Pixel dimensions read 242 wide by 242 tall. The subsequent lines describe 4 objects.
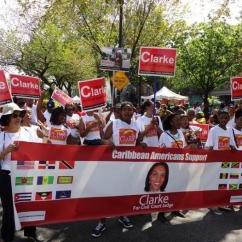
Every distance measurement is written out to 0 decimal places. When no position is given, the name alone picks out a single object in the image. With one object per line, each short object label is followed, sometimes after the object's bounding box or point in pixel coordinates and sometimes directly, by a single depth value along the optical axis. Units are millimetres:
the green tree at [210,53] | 22016
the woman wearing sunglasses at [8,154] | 3425
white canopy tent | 19393
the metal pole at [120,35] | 11157
